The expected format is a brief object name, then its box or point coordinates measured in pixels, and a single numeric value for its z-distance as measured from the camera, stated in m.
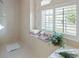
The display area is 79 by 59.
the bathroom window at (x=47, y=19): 1.91
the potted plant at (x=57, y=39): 1.43
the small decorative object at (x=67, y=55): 0.93
